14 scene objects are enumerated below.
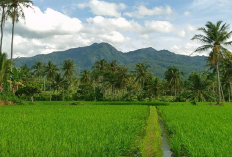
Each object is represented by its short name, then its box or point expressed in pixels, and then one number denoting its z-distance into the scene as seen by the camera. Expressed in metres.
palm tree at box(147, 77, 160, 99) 46.12
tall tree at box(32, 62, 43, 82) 65.19
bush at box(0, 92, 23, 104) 27.02
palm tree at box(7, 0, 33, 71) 29.67
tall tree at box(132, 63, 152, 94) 47.05
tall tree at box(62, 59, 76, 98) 54.69
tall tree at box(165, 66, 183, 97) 52.00
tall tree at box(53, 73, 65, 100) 51.62
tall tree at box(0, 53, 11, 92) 25.30
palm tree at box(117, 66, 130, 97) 47.25
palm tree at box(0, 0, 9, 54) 29.30
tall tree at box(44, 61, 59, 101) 50.91
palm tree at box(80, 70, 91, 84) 60.75
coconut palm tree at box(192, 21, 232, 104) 27.72
